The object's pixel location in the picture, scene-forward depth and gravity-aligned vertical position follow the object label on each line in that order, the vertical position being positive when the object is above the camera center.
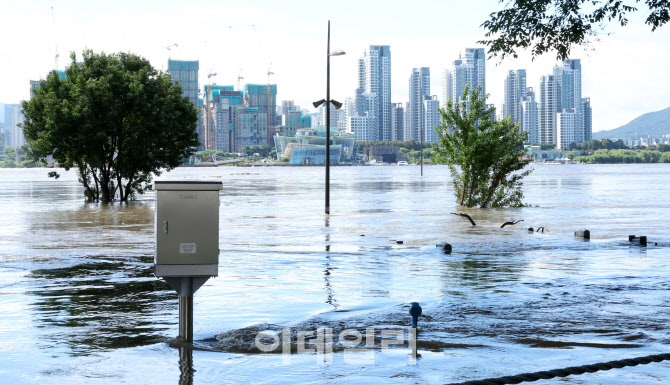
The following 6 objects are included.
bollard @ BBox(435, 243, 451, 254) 19.55 -1.91
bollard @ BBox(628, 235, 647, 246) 21.11 -1.90
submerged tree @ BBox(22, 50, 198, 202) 45.25 +2.88
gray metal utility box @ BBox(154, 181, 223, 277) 7.71 -0.57
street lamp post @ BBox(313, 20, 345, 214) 33.88 +2.88
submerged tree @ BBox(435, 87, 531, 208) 41.59 +1.09
